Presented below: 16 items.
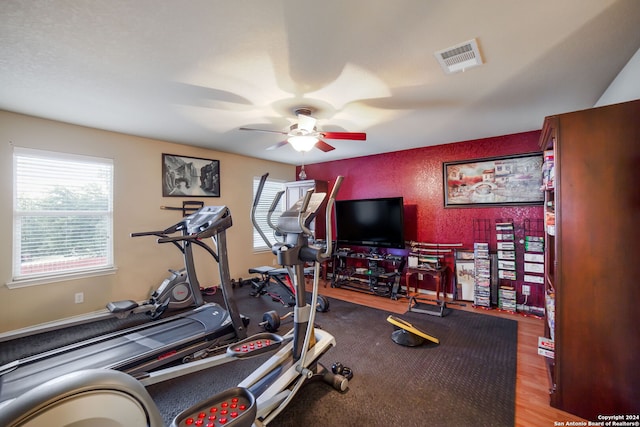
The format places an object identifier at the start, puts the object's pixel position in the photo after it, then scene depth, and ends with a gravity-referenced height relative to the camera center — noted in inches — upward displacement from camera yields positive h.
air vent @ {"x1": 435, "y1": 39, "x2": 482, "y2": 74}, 69.6 +42.8
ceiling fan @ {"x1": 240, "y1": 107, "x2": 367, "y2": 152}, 105.7 +32.6
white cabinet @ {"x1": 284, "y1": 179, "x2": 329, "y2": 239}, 206.5 +18.3
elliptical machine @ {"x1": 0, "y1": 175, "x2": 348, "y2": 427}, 36.6 -30.4
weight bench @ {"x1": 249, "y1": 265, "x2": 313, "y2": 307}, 156.0 -42.5
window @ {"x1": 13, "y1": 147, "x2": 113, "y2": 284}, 118.5 +2.1
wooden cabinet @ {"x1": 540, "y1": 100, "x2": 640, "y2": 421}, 61.1 -11.6
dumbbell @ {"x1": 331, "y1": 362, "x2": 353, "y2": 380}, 86.7 -50.5
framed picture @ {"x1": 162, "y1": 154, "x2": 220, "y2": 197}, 163.0 +25.9
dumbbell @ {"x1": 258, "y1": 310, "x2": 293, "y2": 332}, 118.9 -47.1
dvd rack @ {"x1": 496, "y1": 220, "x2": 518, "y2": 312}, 143.3 -27.2
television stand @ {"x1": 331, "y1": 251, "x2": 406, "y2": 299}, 172.4 -39.4
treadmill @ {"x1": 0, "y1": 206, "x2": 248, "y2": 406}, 81.7 -45.7
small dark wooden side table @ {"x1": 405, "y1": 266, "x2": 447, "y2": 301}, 152.5 -34.6
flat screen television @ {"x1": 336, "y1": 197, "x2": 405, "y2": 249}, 171.3 -5.2
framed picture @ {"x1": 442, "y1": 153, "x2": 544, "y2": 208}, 143.6 +17.8
